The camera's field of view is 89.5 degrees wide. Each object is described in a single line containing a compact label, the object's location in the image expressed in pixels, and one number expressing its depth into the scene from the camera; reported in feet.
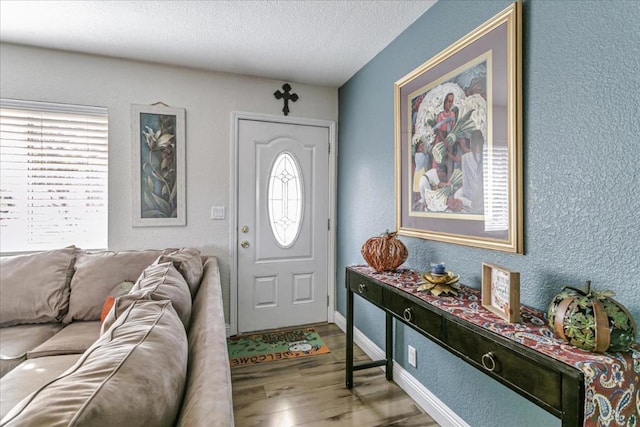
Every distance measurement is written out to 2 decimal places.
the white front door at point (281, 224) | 9.86
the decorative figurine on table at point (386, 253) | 6.30
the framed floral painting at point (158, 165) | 8.82
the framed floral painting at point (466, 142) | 4.56
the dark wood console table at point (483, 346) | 2.78
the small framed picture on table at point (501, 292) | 3.73
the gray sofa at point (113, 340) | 2.00
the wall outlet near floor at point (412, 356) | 6.76
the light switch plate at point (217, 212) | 9.55
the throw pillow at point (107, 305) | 6.15
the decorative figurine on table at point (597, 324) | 2.90
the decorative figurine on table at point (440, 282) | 4.90
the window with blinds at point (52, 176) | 7.97
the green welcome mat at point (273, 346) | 8.47
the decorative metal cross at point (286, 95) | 10.05
